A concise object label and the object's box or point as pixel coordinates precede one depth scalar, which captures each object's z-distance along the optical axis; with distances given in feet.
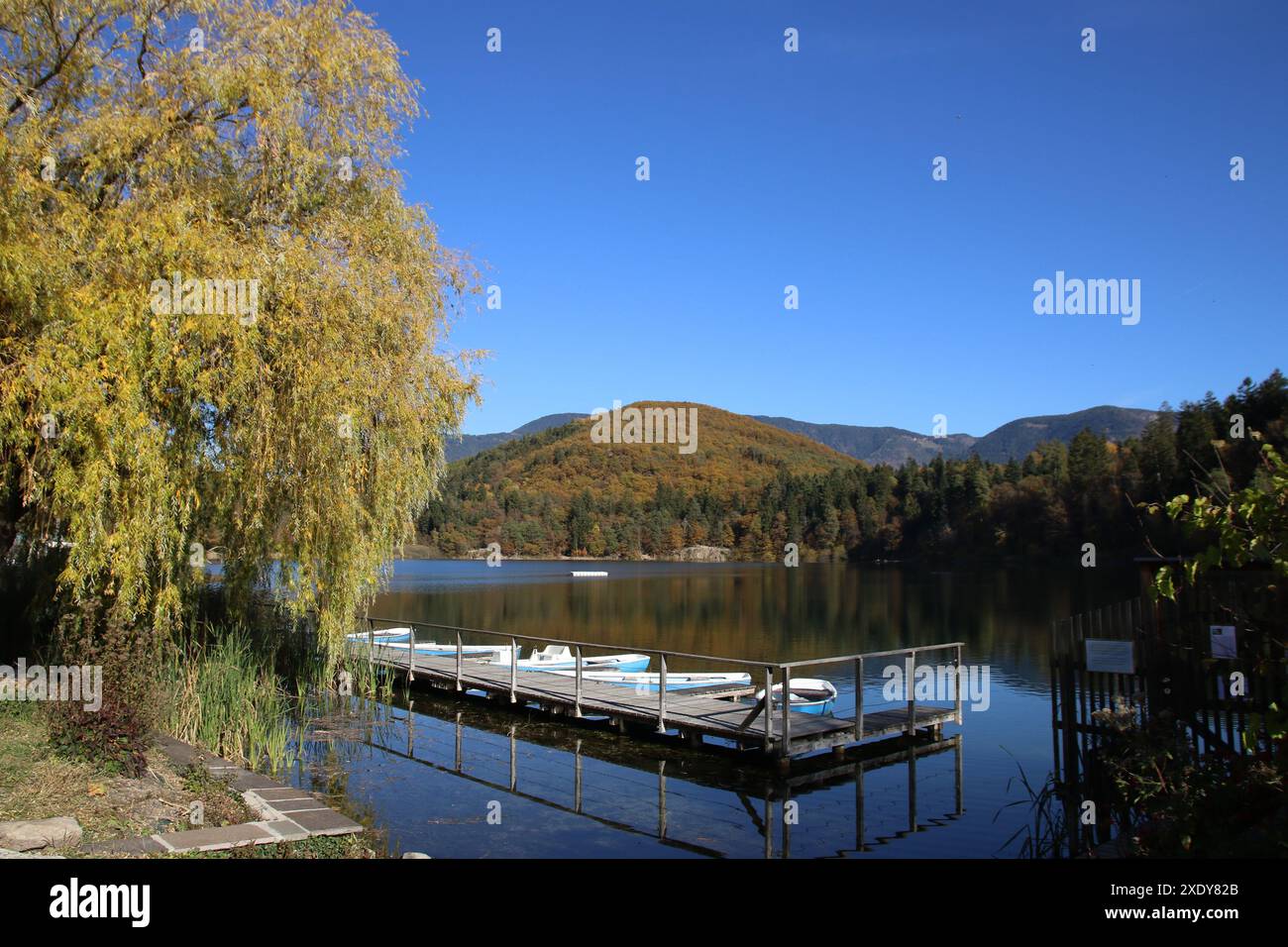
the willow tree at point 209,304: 30.91
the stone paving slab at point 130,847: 20.01
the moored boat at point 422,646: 71.92
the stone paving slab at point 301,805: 25.33
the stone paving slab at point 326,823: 23.72
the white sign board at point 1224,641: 27.34
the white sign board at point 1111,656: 33.99
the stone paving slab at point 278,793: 26.21
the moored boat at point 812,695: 56.49
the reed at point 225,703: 36.42
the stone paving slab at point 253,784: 27.14
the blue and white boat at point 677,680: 65.62
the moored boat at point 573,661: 73.06
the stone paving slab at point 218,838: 20.89
